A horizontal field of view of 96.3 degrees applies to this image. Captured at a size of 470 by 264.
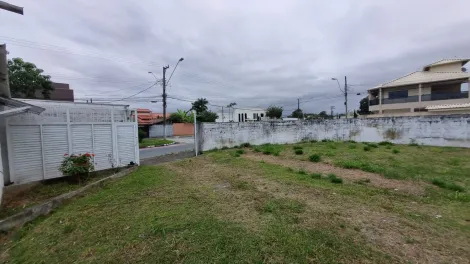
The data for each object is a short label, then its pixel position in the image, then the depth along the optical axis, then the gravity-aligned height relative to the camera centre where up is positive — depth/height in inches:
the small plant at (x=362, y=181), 223.5 -65.4
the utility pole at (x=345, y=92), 1077.1 +145.4
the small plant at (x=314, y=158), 341.4 -59.5
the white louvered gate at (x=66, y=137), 223.0 -11.1
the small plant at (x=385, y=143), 528.6 -60.1
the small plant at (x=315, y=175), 245.3 -63.7
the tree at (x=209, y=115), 1250.9 +59.7
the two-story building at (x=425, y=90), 909.2 +138.9
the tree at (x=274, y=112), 1747.0 +89.2
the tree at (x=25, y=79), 626.0 +157.0
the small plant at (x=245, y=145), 534.7 -54.8
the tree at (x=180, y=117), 1353.3 +54.5
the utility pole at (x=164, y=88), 782.6 +143.4
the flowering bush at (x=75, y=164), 234.6 -41.2
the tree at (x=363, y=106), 1653.5 +111.8
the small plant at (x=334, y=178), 227.2 -63.7
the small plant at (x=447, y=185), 197.7 -65.9
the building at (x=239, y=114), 1699.6 +81.0
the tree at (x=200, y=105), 1409.0 +134.4
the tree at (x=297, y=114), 1980.3 +81.0
